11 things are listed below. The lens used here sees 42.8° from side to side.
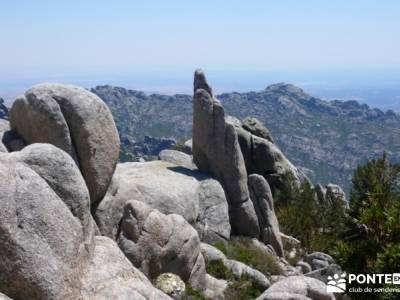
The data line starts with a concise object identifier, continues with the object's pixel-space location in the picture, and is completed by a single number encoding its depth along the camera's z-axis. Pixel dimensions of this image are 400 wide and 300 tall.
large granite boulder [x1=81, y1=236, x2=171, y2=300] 15.98
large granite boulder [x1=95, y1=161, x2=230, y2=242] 29.58
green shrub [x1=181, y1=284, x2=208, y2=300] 24.73
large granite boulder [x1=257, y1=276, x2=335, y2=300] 23.66
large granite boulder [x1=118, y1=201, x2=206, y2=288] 25.31
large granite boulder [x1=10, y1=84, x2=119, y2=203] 27.34
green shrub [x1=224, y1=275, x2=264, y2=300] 28.14
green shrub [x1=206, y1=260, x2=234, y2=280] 30.77
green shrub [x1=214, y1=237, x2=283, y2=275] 35.84
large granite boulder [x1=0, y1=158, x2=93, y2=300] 14.34
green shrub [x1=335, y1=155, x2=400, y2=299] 17.88
